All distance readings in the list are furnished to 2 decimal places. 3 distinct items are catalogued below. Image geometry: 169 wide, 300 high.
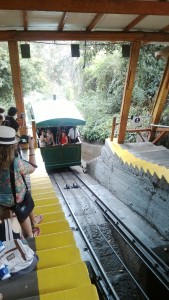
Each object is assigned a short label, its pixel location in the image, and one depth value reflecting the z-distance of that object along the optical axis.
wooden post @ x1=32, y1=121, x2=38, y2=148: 8.64
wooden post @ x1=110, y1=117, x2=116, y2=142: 8.23
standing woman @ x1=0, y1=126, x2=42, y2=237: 2.36
